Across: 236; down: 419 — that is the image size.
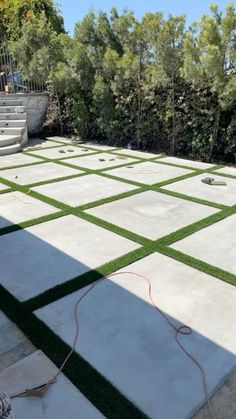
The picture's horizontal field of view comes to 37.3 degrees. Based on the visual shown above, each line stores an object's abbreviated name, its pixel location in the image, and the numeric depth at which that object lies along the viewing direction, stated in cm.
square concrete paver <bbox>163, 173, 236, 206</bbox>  523
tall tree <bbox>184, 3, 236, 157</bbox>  658
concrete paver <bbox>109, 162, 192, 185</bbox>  636
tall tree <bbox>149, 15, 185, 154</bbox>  732
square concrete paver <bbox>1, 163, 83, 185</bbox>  636
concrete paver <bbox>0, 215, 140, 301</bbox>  322
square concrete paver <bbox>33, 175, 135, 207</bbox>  536
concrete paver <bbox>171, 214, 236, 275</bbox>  349
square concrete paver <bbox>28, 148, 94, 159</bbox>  831
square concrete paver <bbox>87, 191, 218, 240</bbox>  428
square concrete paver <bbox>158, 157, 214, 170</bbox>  726
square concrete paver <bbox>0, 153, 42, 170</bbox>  754
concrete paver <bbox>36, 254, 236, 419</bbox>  210
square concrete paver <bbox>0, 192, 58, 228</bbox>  459
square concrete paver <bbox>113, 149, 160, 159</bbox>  827
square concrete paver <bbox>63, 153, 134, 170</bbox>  734
